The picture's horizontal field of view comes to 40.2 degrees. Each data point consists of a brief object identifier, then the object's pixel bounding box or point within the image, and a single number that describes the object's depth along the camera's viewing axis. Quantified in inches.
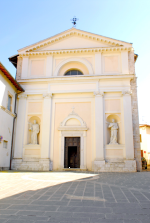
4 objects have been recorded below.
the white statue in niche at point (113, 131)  619.8
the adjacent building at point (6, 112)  562.3
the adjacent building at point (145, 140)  1202.0
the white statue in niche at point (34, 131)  645.9
